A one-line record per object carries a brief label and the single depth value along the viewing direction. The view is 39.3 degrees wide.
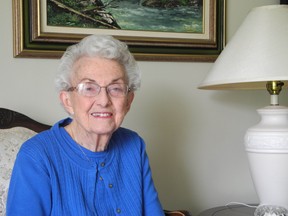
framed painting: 1.82
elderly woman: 1.25
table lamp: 1.51
